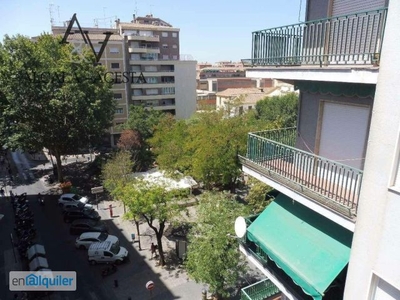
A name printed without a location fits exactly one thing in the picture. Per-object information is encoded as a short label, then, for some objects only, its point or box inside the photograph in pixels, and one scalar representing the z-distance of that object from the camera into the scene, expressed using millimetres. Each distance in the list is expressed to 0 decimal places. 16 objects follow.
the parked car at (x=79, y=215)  24062
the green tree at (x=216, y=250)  13305
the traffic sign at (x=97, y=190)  24047
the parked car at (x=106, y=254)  18734
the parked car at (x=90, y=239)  20172
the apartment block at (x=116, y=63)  45219
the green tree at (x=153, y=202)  17047
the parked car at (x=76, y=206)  25094
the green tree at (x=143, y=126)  33688
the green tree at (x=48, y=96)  26250
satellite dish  8688
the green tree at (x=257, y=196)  17766
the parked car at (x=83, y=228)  22406
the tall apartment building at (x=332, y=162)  4809
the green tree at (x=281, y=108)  45156
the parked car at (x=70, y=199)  26109
